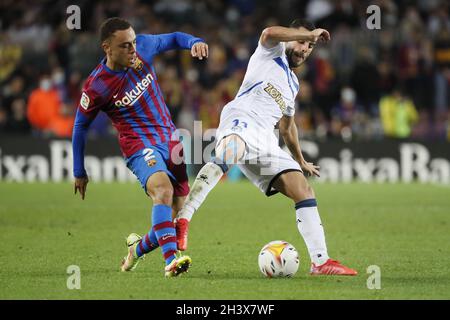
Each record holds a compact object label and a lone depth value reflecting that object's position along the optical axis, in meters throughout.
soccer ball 16.39
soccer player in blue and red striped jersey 16.12
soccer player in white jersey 16.44
